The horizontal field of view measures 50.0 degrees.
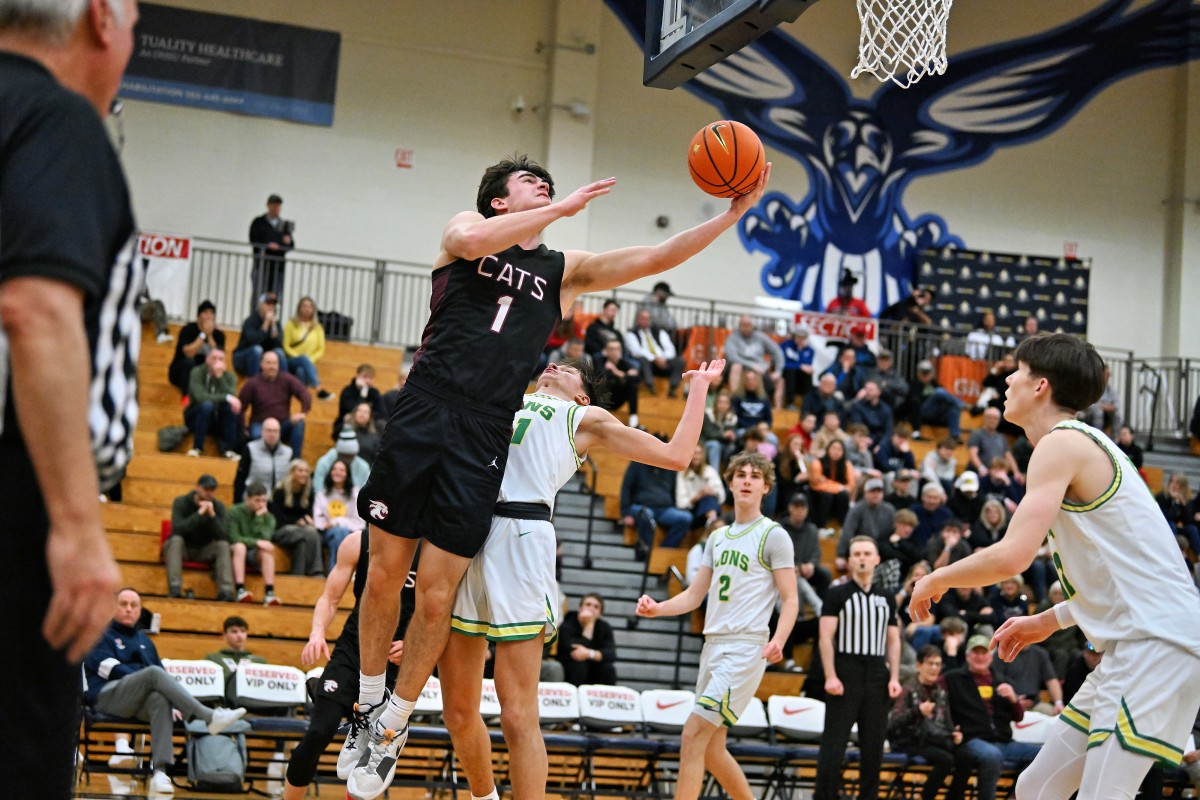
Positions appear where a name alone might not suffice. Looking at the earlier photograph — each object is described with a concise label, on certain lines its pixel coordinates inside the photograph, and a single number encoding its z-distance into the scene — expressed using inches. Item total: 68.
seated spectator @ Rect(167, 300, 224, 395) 657.6
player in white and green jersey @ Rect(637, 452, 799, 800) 335.9
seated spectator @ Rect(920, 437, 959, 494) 697.6
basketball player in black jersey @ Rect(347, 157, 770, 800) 200.2
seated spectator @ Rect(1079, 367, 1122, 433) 797.9
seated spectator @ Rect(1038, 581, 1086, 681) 574.6
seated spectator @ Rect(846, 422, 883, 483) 686.5
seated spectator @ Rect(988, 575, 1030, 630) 574.9
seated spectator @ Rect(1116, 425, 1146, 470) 758.5
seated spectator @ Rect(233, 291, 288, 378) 671.8
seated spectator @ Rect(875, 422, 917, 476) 703.1
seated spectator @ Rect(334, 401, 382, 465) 602.9
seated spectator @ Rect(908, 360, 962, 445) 789.9
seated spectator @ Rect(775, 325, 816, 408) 789.9
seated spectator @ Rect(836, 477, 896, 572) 601.6
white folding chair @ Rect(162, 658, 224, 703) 420.8
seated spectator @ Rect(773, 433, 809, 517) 636.1
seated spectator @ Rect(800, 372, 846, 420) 729.6
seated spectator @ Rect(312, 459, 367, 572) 557.6
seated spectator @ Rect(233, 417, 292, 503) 573.3
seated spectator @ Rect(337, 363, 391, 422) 630.5
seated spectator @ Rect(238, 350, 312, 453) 618.8
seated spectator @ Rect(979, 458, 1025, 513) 681.0
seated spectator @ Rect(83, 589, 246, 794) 387.5
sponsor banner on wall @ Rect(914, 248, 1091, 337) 964.6
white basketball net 362.6
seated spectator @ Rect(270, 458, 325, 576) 544.7
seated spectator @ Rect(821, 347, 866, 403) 784.9
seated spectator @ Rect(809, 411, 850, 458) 679.7
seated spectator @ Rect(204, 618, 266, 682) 453.8
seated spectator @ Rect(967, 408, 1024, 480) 723.4
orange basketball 218.1
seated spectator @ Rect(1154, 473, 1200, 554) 693.9
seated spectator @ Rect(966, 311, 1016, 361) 887.7
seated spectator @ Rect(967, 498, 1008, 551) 621.6
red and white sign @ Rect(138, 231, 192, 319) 751.7
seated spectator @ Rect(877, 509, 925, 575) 586.6
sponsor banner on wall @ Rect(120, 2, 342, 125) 812.6
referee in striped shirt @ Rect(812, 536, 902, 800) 404.5
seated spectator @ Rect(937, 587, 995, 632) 559.5
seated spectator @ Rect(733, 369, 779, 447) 695.7
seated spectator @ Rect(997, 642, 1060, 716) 533.0
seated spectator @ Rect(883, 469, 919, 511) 633.0
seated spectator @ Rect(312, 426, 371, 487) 575.2
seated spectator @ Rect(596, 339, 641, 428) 685.9
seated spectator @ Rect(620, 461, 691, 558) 615.2
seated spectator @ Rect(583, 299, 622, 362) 717.9
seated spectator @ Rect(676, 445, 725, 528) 616.1
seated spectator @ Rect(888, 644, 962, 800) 459.8
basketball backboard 248.4
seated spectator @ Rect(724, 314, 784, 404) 771.4
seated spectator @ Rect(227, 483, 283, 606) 526.6
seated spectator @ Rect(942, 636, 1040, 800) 454.6
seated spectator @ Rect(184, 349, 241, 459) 618.8
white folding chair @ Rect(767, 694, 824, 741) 485.4
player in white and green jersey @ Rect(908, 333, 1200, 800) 163.5
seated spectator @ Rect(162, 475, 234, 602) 518.3
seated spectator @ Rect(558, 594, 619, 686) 498.6
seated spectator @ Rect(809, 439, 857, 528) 643.5
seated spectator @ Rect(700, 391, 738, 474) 655.1
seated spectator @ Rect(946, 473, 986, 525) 663.1
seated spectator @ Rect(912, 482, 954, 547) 627.2
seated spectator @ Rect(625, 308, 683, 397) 758.4
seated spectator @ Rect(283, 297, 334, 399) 708.0
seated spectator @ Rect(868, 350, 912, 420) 776.9
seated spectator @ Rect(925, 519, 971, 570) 580.4
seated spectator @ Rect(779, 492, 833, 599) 569.3
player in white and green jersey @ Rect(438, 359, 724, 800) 214.7
